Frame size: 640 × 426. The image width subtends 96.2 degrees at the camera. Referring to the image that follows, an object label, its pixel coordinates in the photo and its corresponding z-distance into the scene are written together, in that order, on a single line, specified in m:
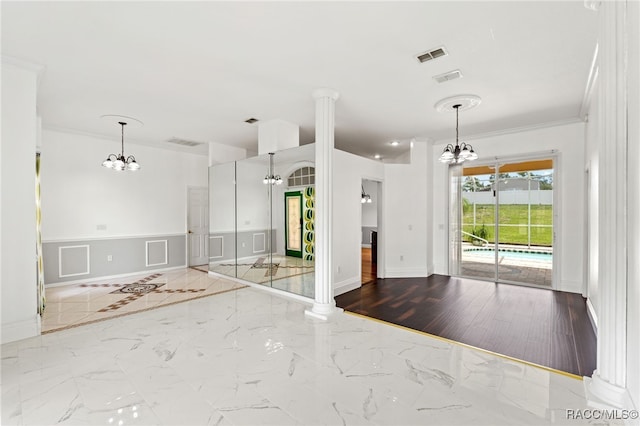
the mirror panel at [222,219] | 5.93
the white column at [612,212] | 2.01
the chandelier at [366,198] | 9.26
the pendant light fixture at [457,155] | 4.43
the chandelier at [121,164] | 5.00
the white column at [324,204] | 3.86
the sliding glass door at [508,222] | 5.49
